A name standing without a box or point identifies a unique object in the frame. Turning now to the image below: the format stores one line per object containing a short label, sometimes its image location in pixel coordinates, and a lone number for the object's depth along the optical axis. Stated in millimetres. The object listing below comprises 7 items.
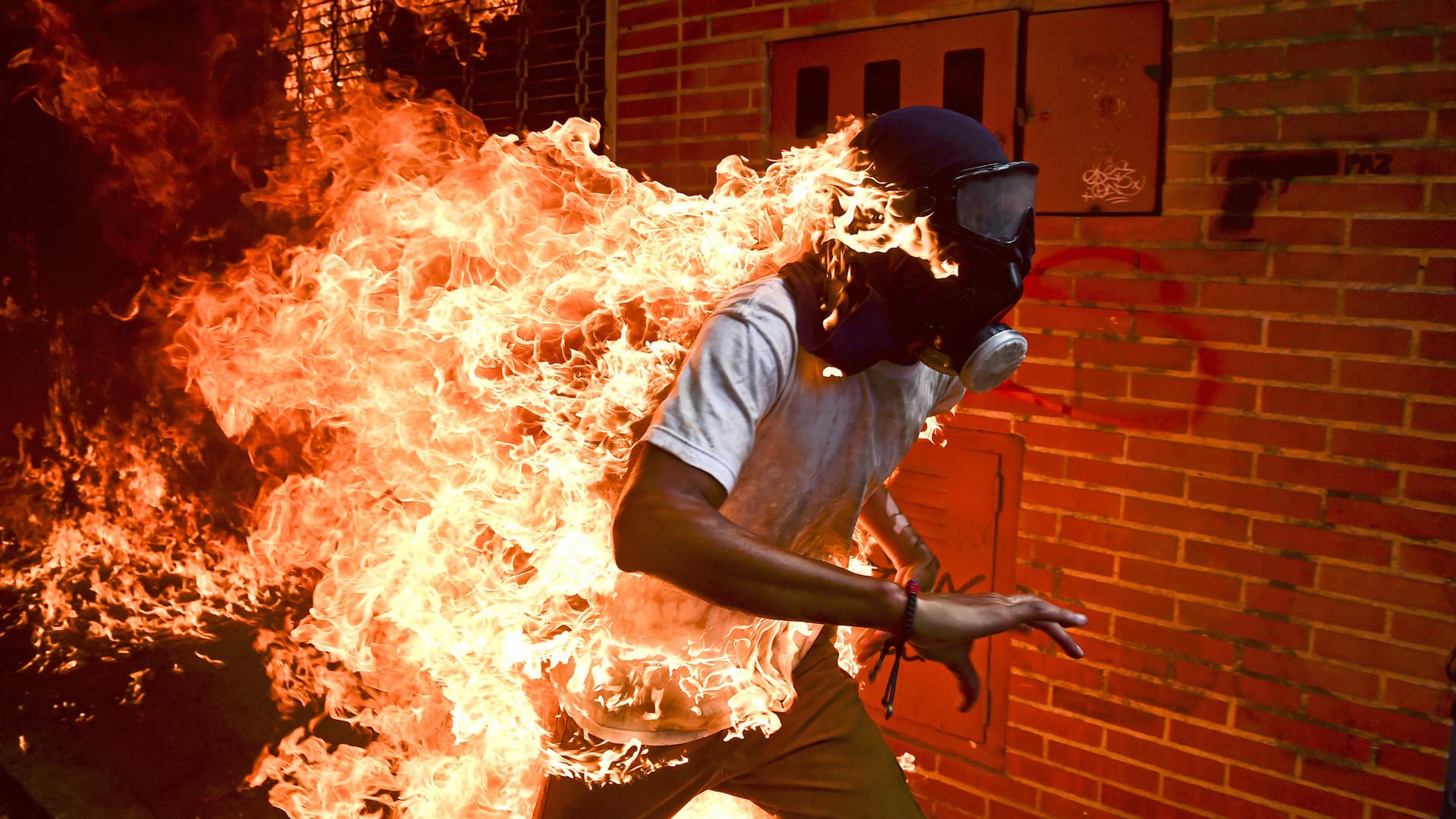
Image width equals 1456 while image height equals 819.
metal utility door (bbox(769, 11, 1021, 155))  3951
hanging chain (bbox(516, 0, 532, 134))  5914
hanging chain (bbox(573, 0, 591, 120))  5598
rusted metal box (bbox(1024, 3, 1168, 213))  3611
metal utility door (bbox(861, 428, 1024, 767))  4102
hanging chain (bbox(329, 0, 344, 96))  7371
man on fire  1909
